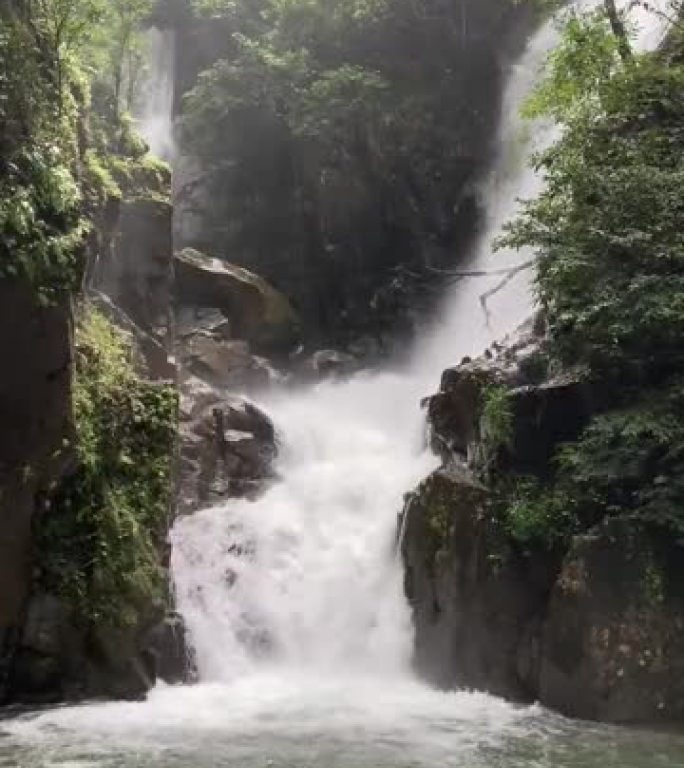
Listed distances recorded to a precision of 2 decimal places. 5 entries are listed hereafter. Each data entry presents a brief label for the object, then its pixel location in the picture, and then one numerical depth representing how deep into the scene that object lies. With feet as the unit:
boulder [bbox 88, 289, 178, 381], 48.83
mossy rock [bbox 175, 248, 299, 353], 73.87
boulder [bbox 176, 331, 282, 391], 68.08
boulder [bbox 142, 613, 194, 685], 38.24
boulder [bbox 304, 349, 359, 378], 77.83
